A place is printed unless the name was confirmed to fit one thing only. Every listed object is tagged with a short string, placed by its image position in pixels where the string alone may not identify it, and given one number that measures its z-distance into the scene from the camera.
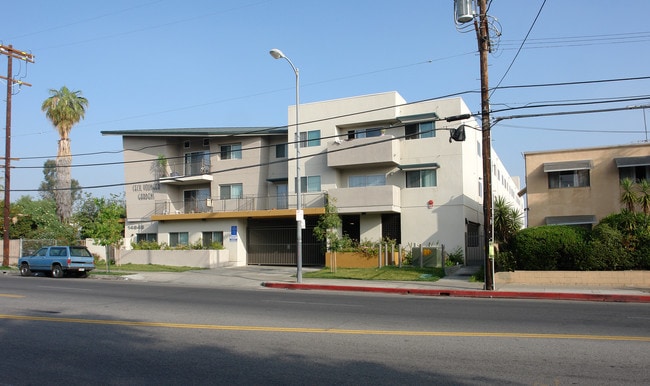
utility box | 27.56
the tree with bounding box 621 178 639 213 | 22.50
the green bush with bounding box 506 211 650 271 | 19.88
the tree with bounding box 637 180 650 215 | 21.98
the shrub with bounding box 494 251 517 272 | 21.45
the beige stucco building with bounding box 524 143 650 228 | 25.30
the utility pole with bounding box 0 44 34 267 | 33.28
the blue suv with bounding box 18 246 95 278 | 26.66
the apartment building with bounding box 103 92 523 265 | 30.55
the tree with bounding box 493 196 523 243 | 25.09
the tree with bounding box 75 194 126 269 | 29.47
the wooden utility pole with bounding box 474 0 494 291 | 19.00
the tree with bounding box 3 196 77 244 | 39.06
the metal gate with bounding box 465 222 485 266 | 30.62
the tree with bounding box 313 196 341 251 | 25.78
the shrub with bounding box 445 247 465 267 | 28.96
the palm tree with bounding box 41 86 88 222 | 39.50
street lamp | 22.39
